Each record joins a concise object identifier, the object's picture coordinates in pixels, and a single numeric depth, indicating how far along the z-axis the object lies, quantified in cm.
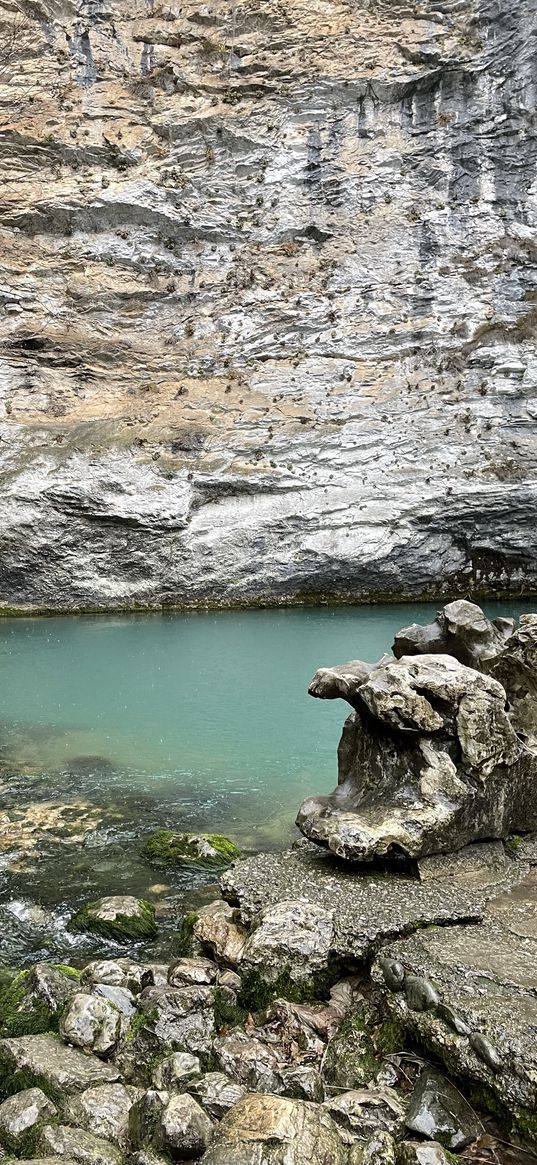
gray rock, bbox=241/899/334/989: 551
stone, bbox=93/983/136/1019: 539
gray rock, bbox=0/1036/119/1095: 459
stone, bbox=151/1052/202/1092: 449
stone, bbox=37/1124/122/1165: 389
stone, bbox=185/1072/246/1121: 421
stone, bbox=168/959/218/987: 567
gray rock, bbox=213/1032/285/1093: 442
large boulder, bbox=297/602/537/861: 688
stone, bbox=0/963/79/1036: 543
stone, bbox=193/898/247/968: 591
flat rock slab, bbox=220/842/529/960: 579
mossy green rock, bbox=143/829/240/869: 866
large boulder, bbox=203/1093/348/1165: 364
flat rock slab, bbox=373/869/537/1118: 390
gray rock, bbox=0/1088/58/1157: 407
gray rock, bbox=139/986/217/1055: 496
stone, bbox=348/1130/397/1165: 369
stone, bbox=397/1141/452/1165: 363
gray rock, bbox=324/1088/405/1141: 392
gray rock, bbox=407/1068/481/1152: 380
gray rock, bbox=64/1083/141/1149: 420
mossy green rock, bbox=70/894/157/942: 688
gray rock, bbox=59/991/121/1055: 504
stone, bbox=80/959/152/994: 577
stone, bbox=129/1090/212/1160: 391
